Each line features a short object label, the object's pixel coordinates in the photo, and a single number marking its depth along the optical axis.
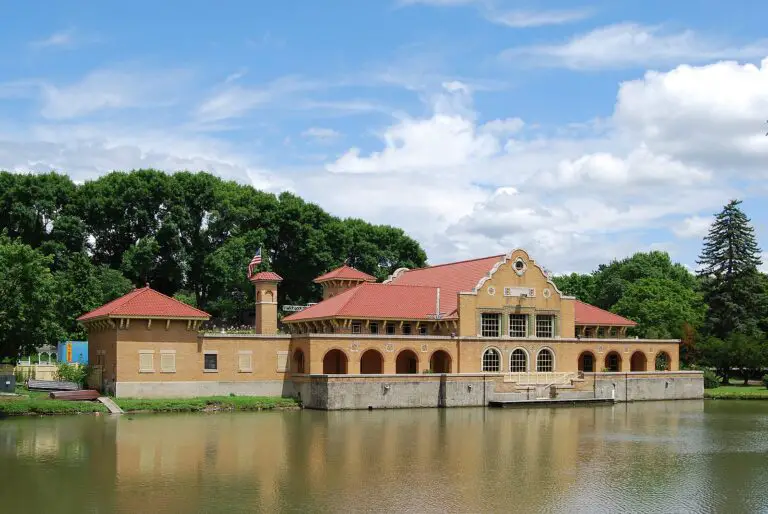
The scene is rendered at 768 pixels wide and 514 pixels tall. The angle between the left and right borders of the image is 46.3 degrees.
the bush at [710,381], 61.37
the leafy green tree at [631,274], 92.88
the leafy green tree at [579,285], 98.94
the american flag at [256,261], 56.31
